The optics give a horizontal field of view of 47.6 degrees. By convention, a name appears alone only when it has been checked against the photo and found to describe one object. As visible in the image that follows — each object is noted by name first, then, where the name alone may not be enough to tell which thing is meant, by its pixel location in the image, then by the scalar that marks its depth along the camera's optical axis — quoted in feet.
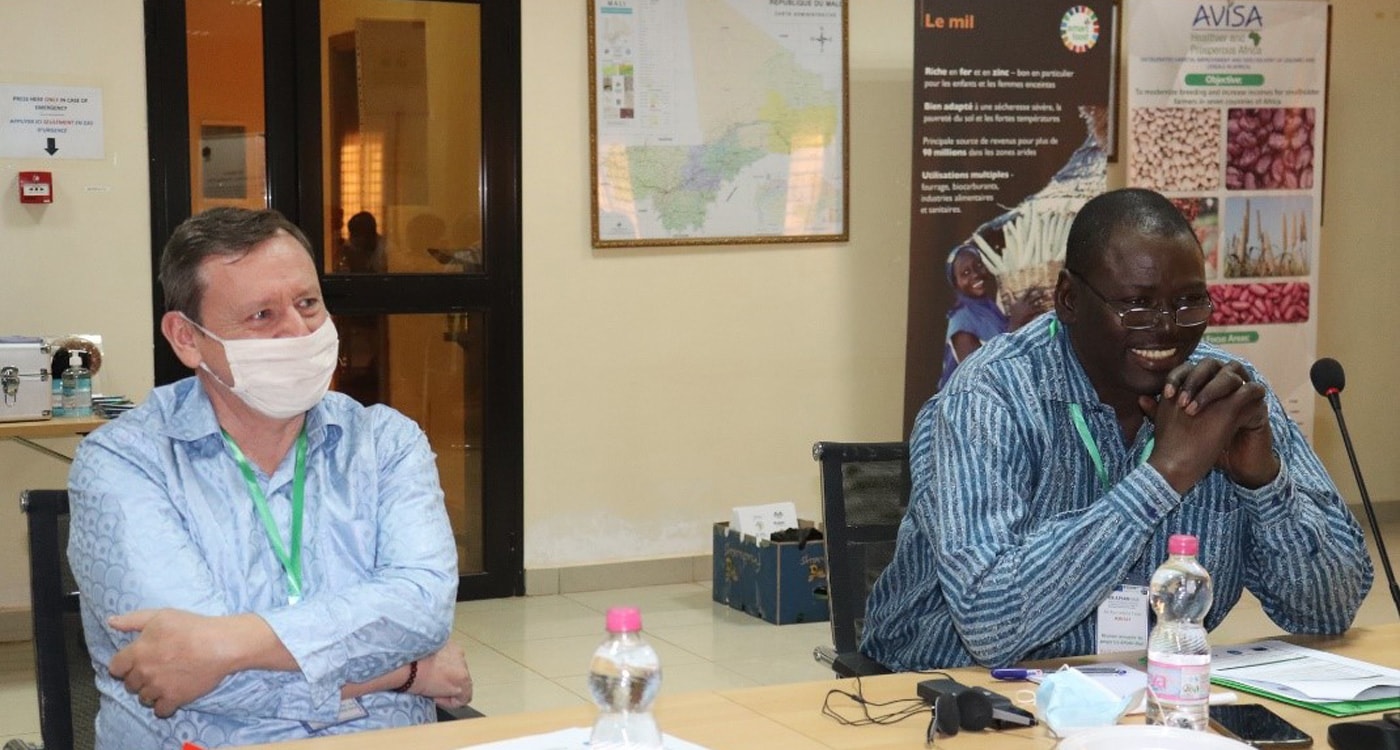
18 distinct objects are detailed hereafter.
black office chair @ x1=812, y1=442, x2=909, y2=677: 8.50
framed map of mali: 19.72
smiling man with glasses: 7.36
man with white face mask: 6.73
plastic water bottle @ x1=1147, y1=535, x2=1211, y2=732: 6.02
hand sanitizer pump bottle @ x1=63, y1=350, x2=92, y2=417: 15.64
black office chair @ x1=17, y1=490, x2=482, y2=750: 6.91
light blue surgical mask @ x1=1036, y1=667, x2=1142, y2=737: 6.13
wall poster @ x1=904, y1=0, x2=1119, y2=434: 19.99
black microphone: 8.55
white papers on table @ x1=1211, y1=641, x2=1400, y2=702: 6.75
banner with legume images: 22.20
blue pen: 7.00
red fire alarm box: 16.89
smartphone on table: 6.05
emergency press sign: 16.83
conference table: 6.05
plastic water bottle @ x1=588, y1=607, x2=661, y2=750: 5.17
